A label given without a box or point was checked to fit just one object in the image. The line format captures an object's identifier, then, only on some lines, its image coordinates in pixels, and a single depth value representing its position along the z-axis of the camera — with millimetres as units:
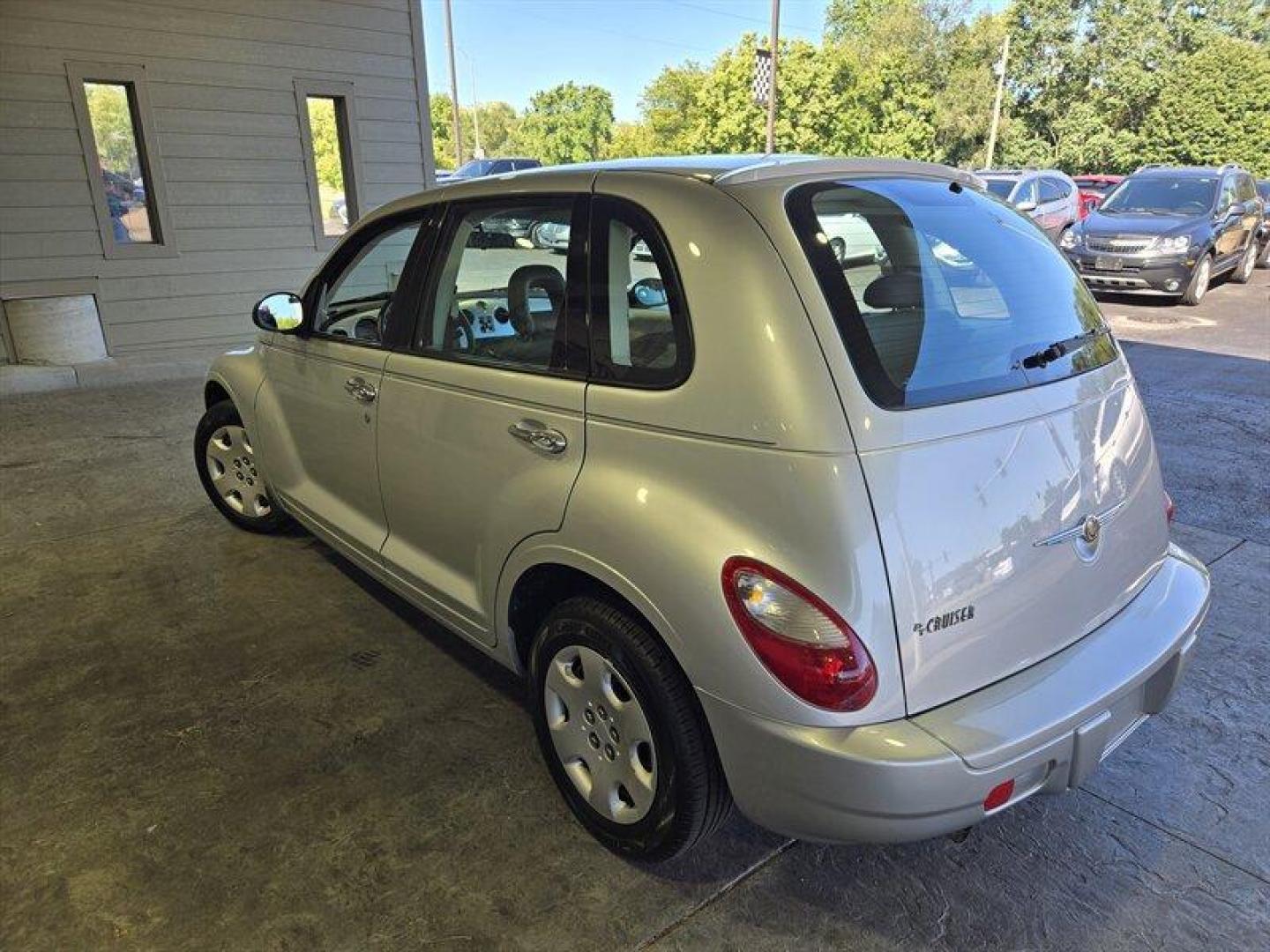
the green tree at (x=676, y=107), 40094
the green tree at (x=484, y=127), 75812
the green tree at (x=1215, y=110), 31906
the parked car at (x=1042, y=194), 13516
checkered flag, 16375
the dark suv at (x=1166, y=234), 10977
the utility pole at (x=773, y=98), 17466
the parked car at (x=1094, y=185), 19225
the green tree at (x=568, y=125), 61688
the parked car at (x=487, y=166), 20266
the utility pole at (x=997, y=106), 36319
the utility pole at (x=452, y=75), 37388
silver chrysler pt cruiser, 1719
